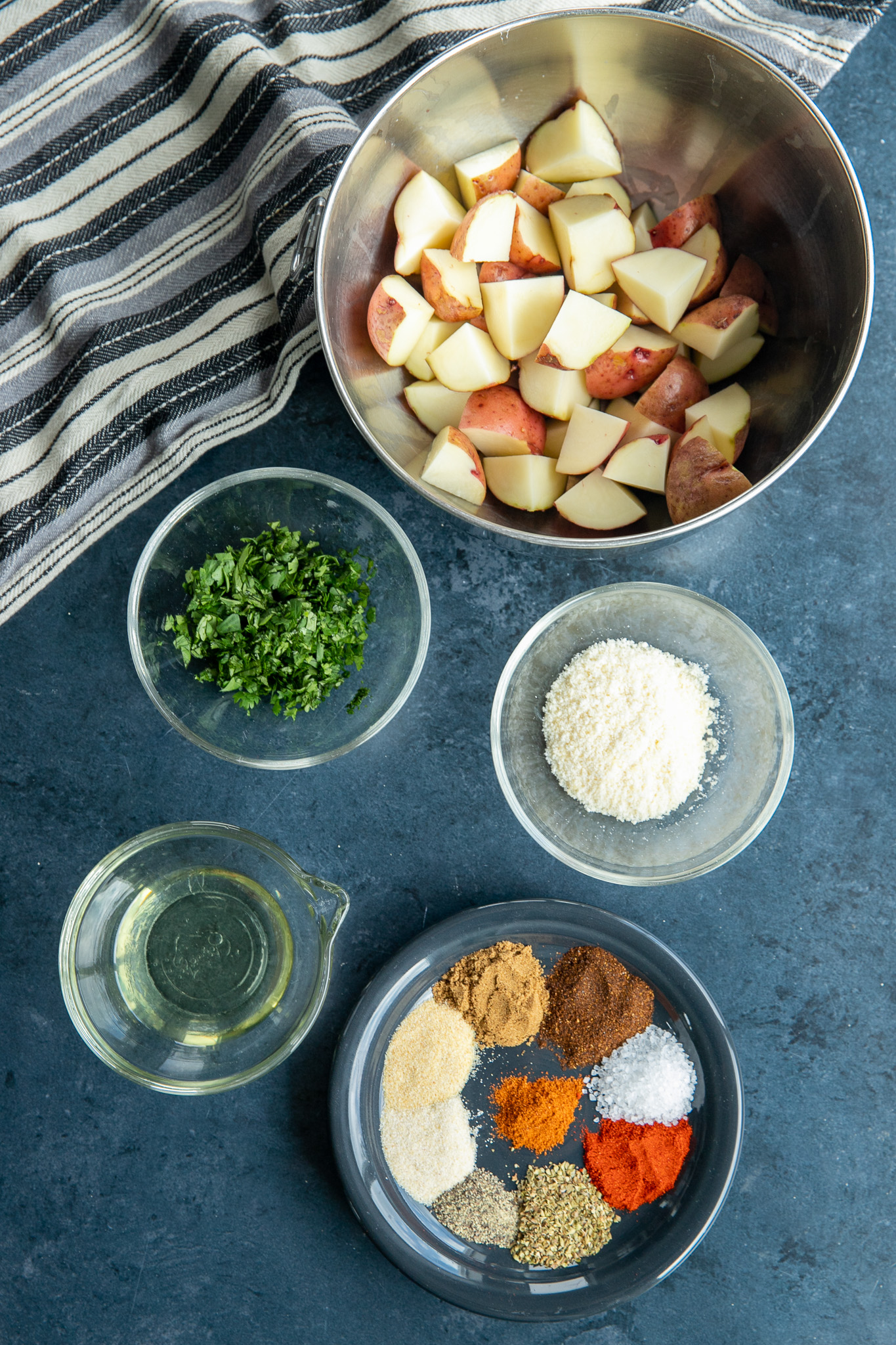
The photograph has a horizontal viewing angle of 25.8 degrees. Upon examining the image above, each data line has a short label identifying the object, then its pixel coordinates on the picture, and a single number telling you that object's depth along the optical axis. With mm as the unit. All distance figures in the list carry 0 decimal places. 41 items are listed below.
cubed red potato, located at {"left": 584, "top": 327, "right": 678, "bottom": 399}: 700
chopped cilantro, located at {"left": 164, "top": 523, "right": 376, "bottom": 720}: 722
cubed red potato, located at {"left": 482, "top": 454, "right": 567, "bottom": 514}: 702
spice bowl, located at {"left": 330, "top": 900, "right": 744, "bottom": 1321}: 740
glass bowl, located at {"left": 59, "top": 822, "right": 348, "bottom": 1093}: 741
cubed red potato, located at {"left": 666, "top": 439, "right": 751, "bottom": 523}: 686
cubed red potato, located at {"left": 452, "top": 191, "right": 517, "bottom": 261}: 690
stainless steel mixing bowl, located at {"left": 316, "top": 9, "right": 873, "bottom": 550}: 675
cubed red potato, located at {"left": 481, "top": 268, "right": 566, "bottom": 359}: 697
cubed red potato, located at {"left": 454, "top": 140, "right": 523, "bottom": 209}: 699
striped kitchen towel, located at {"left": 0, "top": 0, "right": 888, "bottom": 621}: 735
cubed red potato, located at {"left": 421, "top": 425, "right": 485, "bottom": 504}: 698
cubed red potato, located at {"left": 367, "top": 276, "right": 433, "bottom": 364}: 694
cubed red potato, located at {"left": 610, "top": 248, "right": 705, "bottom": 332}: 693
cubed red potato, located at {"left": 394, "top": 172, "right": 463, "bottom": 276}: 698
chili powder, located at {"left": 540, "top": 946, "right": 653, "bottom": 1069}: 746
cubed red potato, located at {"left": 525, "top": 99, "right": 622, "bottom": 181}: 697
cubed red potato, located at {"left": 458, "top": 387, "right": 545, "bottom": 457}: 701
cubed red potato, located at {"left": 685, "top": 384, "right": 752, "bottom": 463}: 699
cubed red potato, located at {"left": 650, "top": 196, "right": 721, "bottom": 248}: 702
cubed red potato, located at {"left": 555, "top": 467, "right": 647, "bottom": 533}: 707
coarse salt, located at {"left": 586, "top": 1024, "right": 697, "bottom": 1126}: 742
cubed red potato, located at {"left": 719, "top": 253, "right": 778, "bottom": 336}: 706
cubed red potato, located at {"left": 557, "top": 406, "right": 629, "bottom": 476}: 701
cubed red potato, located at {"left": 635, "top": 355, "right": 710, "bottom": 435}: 703
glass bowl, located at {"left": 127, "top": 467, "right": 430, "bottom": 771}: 746
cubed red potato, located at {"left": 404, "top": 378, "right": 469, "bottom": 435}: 714
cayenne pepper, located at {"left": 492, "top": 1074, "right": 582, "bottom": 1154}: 745
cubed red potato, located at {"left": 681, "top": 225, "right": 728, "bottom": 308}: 701
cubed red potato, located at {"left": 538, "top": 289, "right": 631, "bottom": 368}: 692
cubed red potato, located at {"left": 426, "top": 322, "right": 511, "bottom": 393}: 702
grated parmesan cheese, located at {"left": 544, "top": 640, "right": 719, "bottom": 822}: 728
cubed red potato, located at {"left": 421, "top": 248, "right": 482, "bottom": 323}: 697
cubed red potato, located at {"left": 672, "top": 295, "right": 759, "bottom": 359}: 695
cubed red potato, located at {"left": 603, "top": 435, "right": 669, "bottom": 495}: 702
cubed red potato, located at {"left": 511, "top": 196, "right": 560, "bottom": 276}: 697
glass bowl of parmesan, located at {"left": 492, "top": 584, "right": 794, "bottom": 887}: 736
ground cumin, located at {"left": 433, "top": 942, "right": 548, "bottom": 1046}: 745
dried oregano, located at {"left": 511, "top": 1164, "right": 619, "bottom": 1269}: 747
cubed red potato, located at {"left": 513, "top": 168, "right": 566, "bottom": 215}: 703
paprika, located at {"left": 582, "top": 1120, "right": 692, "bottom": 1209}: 743
